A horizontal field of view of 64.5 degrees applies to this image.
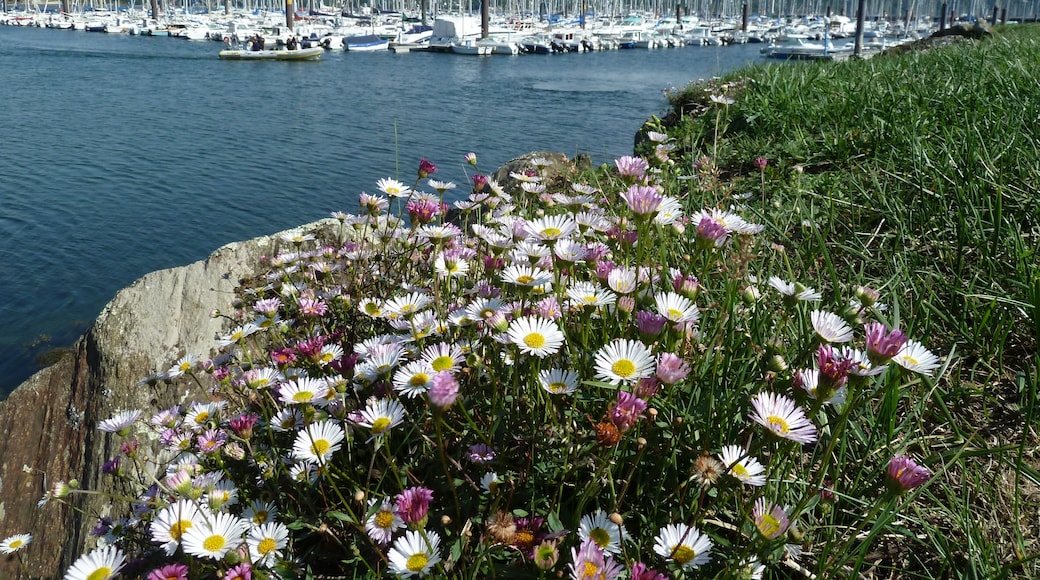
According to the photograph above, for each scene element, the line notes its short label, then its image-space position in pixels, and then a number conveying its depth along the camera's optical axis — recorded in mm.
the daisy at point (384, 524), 320
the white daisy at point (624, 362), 317
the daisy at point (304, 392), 364
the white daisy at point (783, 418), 297
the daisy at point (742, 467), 300
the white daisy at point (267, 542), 330
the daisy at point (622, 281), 370
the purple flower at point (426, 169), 542
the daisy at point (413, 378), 340
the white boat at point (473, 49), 29345
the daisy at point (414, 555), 295
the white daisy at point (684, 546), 295
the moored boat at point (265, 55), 24312
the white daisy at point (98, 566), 313
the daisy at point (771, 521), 290
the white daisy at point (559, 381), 335
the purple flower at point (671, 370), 306
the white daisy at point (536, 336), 332
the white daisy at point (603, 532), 305
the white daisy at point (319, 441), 348
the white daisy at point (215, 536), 312
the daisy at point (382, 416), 337
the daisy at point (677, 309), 349
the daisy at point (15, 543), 421
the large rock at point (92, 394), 640
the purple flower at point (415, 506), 295
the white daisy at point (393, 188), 562
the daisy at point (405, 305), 429
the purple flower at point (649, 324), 332
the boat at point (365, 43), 29794
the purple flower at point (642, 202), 388
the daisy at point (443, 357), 366
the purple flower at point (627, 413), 296
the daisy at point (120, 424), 395
